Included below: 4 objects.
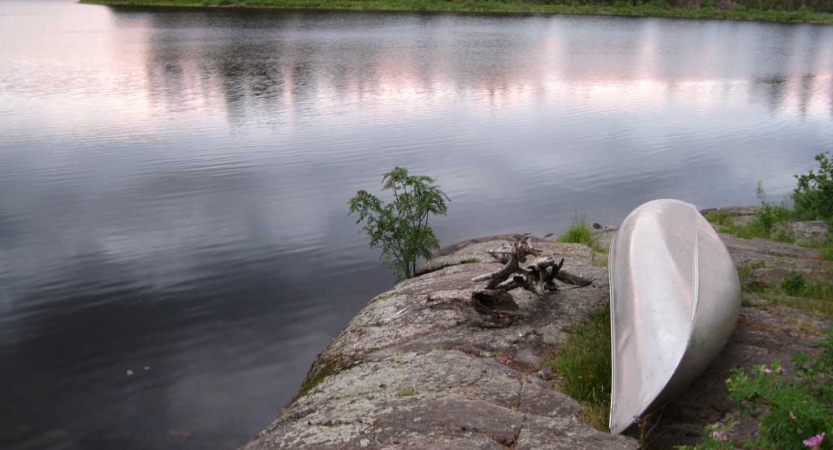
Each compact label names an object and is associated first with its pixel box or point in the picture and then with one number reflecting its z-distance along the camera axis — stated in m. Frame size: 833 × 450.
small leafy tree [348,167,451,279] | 11.37
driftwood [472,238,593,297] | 7.45
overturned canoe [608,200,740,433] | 5.42
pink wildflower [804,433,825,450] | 3.49
